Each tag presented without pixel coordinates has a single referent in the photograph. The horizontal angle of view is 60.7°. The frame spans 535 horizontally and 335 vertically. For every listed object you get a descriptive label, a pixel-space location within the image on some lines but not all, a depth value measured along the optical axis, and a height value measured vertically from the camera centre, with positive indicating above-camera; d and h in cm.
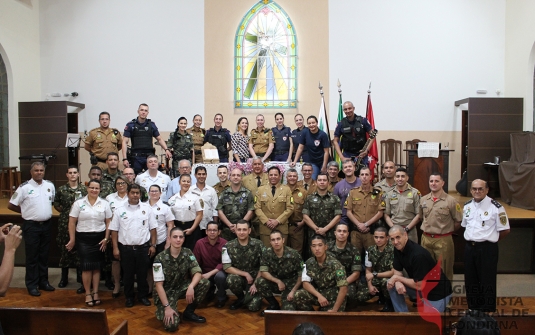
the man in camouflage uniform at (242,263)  509 -134
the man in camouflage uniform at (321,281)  450 -138
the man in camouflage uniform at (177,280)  462 -141
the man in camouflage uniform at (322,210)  549 -80
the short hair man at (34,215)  562 -87
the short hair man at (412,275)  396 -118
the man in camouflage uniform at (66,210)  585 -84
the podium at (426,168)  785 -40
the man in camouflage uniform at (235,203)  570 -73
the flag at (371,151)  714 -10
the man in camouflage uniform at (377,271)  491 -137
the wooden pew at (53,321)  317 -123
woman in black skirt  535 -101
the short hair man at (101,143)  709 +3
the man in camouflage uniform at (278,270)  491 -136
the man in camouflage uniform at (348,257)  489 -123
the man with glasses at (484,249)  479 -111
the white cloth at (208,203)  579 -74
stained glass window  1130 +216
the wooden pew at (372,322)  315 -123
